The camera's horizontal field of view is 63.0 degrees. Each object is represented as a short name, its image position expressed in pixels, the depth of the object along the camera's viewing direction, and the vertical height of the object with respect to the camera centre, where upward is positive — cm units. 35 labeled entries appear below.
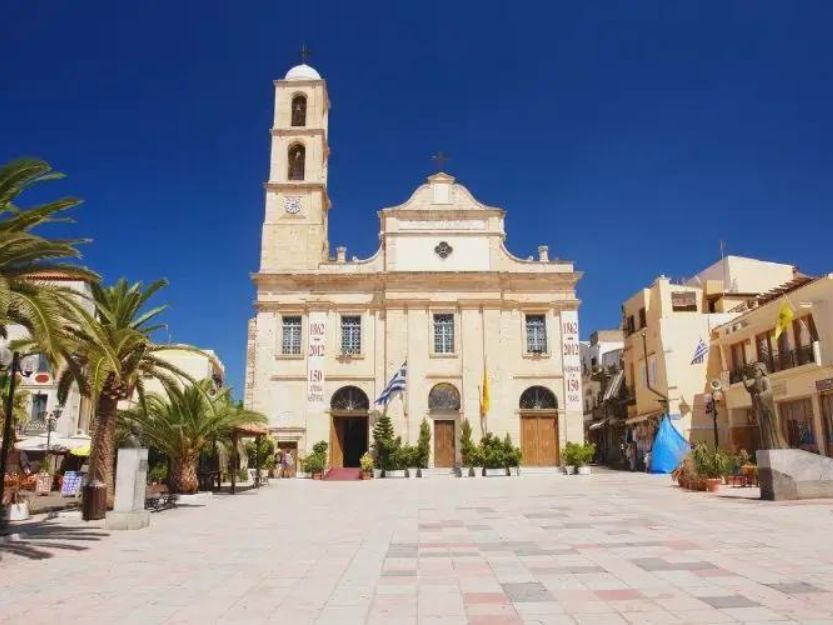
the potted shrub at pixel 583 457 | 3039 -55
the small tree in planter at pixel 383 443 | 3017 +12
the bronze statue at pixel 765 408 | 1538 +79
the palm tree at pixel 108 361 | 1349 +191
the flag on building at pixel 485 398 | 3144 +214
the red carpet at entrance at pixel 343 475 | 2916 -124
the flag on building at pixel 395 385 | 3097 +271
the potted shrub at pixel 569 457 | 3048 -55
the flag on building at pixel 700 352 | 3175 +423
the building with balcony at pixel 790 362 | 2347 +308
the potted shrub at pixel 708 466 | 1831 -60
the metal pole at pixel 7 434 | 1112 +22
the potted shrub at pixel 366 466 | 2926 -86
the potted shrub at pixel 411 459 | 3003 -59
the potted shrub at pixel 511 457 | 3011 -55
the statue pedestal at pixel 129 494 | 1198 -83
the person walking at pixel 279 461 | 3072 -66
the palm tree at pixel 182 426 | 1811 +55
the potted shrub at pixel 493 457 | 2991 -52
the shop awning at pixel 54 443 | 2302 +16
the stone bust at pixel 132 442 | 1275 +10
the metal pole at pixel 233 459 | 2062 -38
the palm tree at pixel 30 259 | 864 +261
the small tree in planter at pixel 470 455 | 2997 -43
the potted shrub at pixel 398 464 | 2998 -80
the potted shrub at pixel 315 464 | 3008 -78
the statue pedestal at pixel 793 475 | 1461 -68
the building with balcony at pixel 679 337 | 3164 +512
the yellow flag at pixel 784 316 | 2402 +442
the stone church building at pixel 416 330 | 3212 +556
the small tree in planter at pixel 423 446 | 3030 -2
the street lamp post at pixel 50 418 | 2151 +94
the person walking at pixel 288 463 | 3103 -75
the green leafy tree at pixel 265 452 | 2956 -24
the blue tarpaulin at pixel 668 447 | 2835 -12
